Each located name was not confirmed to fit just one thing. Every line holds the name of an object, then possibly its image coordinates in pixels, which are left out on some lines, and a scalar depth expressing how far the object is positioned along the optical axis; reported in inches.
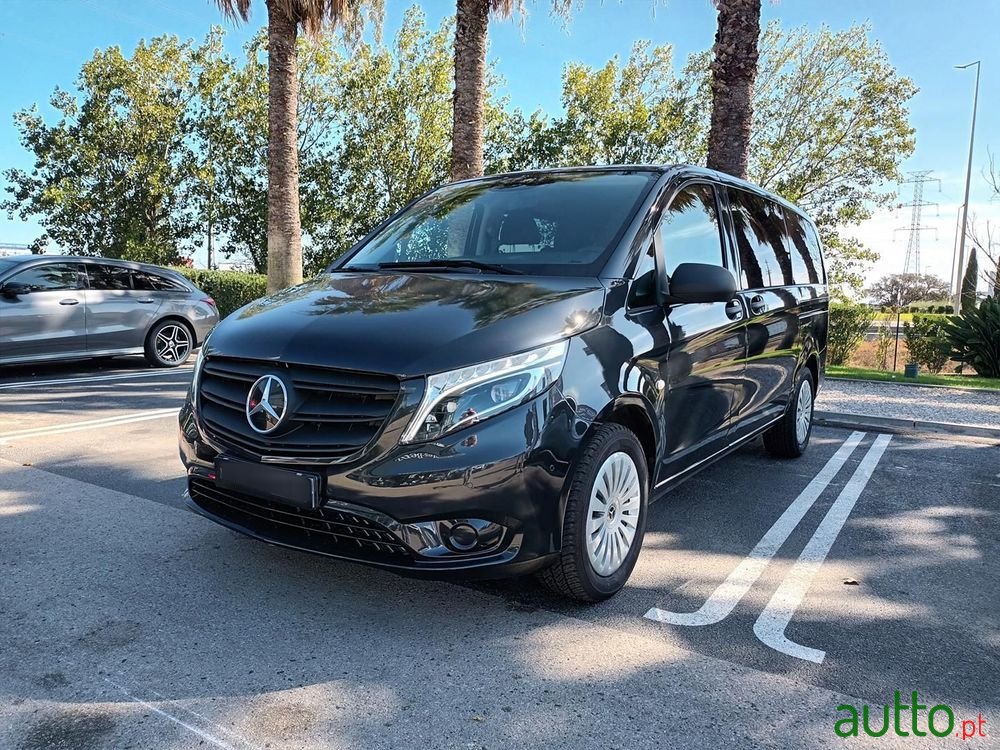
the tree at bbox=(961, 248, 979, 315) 1221.2
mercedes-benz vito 104.6
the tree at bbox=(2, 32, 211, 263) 988.6
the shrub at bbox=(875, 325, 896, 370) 706.8
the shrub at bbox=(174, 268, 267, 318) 833.5
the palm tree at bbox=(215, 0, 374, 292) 488.7
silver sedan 350.9
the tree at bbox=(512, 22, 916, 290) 922.1
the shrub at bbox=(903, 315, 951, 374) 637.3
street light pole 1086.5
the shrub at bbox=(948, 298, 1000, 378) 524.4
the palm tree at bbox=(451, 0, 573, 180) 433.7
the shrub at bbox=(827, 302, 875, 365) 684.7
